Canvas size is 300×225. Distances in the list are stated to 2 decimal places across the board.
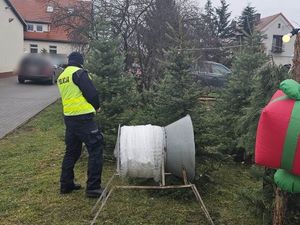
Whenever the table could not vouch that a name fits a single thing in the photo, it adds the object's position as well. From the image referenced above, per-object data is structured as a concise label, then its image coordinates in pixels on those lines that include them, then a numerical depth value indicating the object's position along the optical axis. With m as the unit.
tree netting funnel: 3.05
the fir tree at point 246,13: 28.18
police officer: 3.77
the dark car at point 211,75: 8.09
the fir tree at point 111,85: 5.31
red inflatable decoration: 2.13
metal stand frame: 3.12
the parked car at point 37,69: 11.73
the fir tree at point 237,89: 5.68
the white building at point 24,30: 19.66
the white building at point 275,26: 35.19
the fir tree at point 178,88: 4.19
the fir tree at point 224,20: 29.40
